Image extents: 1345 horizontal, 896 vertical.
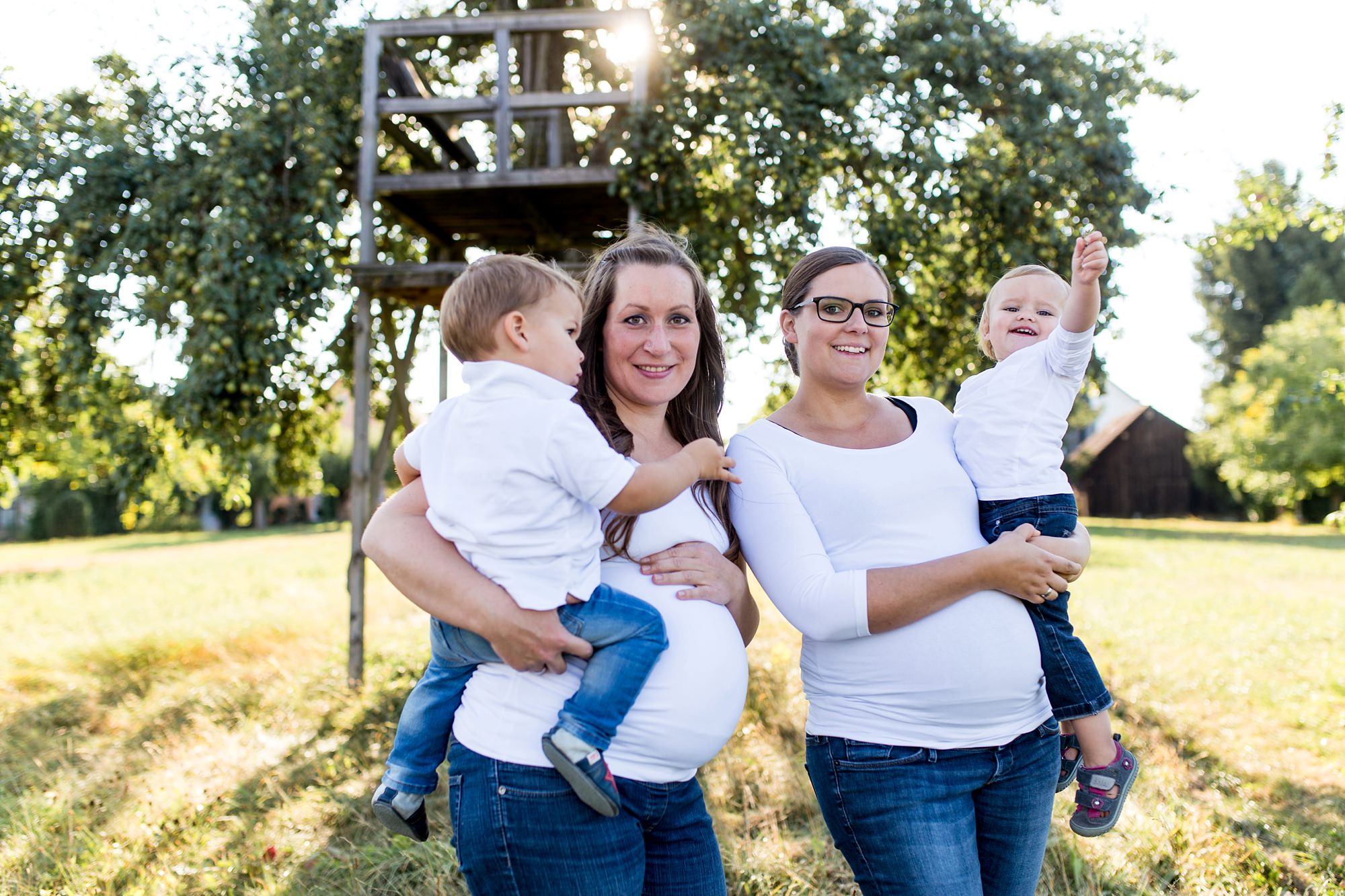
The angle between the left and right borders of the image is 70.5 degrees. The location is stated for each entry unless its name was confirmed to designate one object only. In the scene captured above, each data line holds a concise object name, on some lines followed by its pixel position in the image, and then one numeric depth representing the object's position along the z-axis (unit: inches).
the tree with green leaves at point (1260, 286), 1555.1
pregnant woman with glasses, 76.2
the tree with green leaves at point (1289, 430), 1314.0
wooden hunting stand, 256.8
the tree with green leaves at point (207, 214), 246.5
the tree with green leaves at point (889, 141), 256.7
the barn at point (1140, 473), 1649.9
